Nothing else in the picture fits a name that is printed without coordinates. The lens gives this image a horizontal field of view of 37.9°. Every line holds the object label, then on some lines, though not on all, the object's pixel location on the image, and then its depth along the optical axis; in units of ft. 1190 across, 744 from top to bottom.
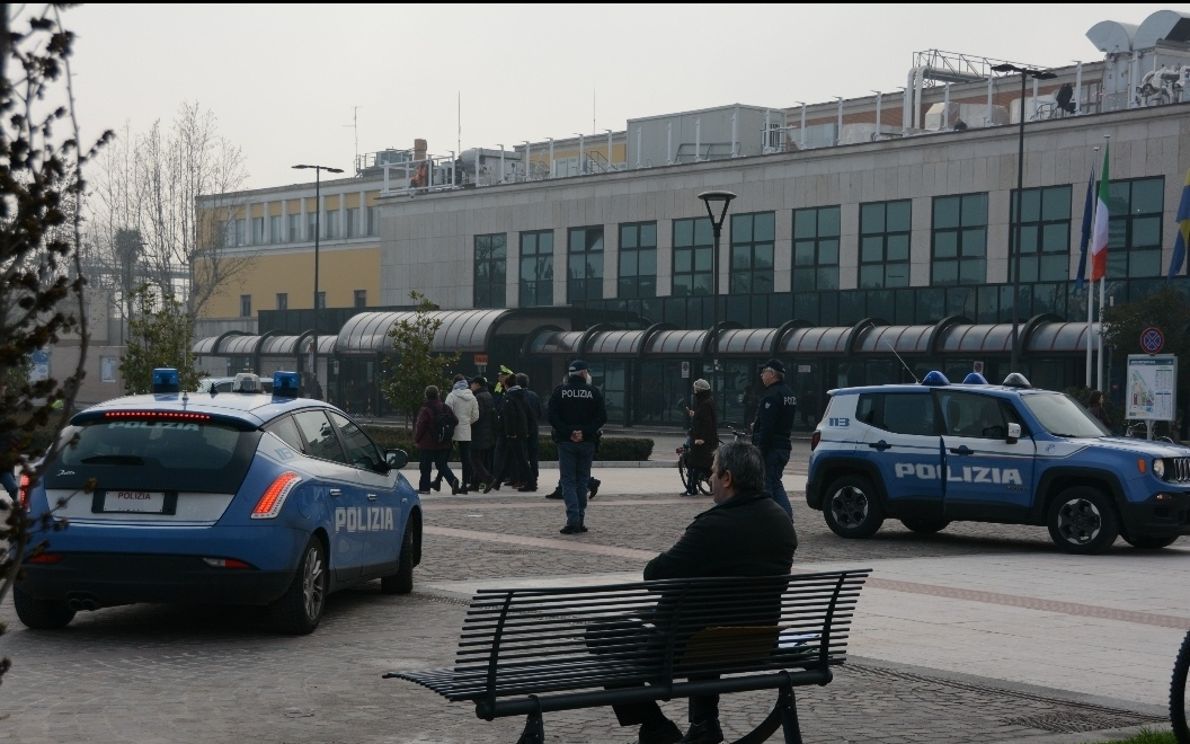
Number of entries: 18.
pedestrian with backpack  81.20
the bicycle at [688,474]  87.48
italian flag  143.74
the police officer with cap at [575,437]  62.80
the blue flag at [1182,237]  139.33
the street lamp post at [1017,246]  149.63
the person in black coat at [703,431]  84.48
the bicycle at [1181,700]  24.76
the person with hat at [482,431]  86.12
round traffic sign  99.55
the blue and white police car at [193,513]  34.01
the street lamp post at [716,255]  121.08
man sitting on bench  24.38
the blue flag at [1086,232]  148.46
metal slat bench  21.59
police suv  58.49
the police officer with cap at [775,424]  62.13
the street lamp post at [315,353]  225.97
